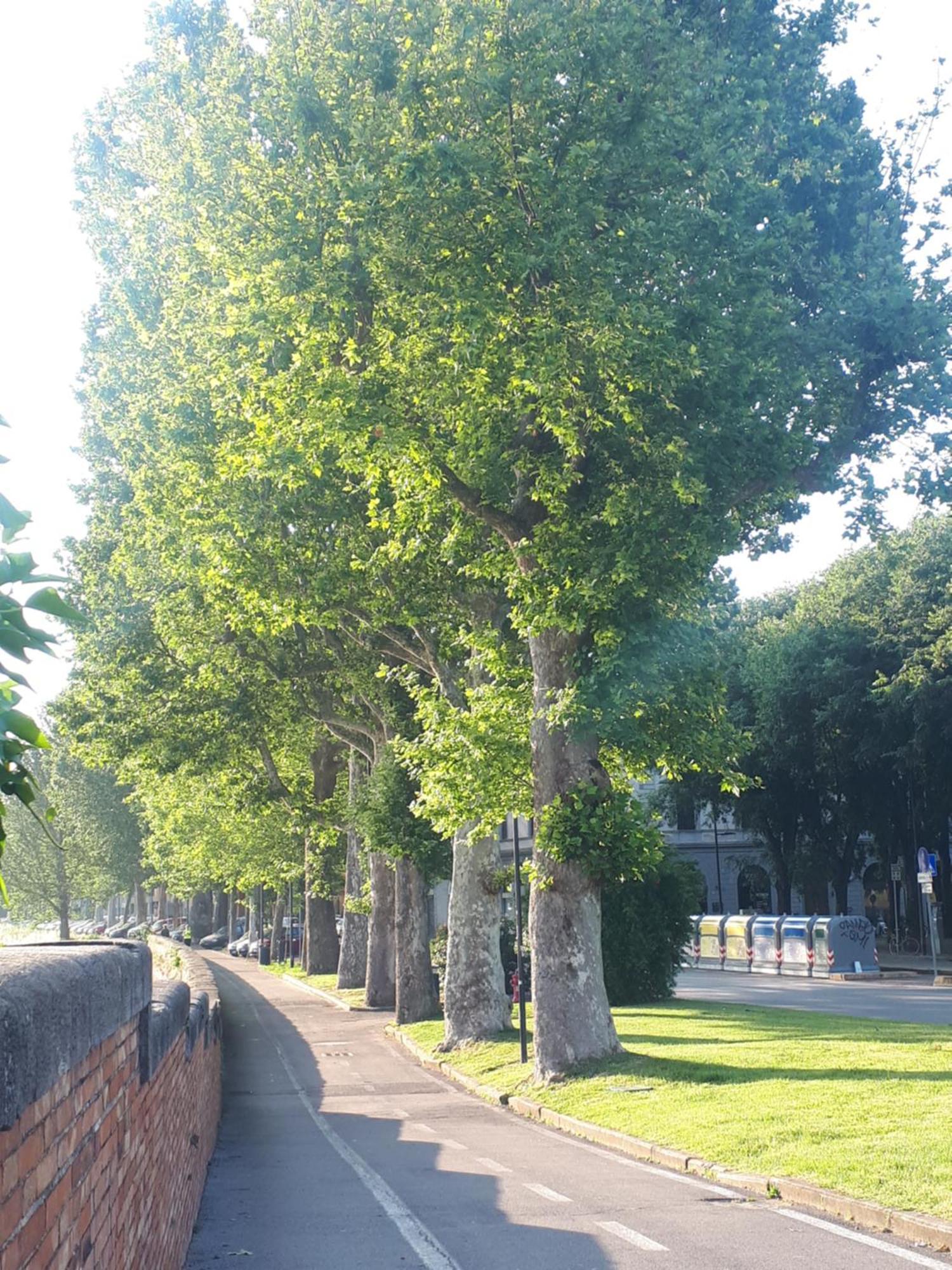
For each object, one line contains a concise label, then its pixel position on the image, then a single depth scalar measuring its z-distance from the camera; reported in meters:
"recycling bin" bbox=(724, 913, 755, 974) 43.41
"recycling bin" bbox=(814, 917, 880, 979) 38.28
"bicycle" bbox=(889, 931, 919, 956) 51.38
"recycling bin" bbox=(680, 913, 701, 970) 43.92
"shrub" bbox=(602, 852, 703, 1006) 29.02
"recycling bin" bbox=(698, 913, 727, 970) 45.28
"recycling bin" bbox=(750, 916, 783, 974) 41.19
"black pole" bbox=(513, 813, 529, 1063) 19.59
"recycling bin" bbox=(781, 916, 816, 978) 39.50
